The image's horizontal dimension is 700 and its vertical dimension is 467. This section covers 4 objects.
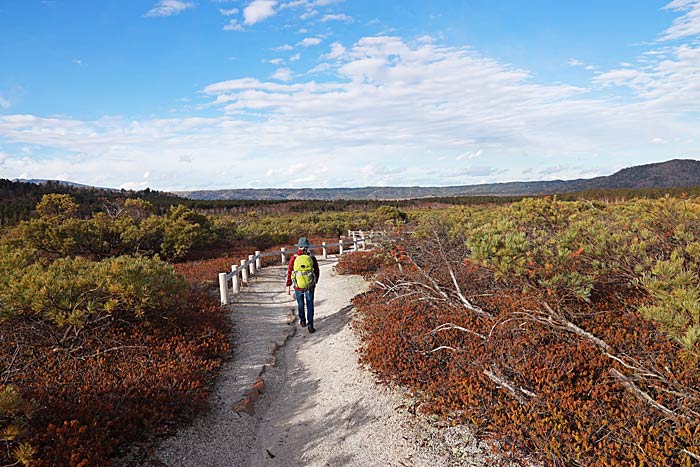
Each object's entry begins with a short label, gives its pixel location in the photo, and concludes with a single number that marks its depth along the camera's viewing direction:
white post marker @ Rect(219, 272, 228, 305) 9.74
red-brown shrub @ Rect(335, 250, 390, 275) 12.73
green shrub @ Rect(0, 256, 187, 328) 5.58
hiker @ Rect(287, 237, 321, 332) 8.04
